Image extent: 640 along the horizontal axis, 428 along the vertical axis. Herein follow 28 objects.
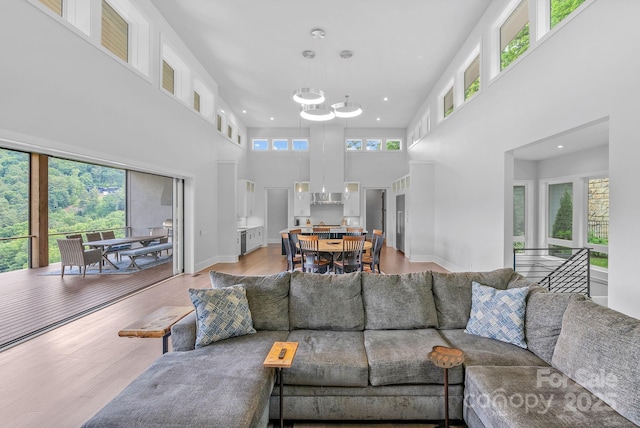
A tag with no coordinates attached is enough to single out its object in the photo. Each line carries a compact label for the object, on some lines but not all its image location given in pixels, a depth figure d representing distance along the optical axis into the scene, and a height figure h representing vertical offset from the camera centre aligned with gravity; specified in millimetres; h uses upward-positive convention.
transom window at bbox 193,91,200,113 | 6642 +2546
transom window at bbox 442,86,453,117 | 6880 +2644
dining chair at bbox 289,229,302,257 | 5023 -514
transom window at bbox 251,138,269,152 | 11406 +2625
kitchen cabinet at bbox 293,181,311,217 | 10984 +436
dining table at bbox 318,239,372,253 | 4555 -531
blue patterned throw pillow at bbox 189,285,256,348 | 2145 -753
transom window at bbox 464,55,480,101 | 5516 +2590
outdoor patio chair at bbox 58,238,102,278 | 6027 -825
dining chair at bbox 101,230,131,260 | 7570 -909
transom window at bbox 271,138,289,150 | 11414 +2628
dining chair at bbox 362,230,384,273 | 4918 -662
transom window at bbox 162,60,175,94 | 5428 +2531
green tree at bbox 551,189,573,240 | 6781 -148
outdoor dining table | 6633 -683
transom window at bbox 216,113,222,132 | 8000 +2483
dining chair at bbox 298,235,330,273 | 4590 -695
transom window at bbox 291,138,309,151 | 11383 +2578
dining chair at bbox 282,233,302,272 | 5043 -743
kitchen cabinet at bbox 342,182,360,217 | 11023 +332
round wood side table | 1667 -811
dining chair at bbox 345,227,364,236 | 7285 -461
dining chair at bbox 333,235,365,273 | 4480 -660
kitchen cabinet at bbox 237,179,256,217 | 9322 +470
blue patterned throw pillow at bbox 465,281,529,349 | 2158 -756
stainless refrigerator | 9237 -299
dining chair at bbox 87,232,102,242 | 7514 -608
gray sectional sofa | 1454 -934
